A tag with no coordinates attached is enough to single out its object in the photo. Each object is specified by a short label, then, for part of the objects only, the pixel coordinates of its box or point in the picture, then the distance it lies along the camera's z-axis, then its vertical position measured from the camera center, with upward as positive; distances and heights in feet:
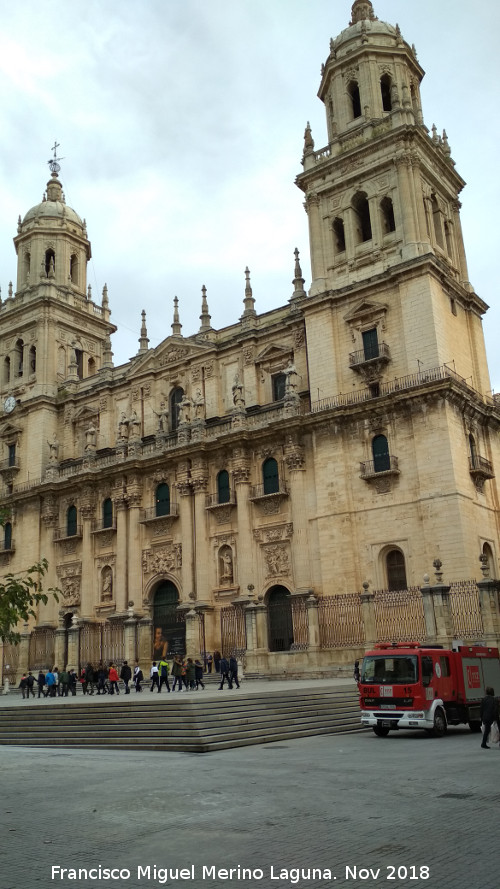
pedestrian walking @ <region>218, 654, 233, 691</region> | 79.60 -0.18
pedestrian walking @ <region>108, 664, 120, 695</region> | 85.97 -0.54
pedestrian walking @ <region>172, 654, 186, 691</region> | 83.82 -0.10
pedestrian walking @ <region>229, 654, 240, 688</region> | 79.56 -0.31
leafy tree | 38.09 +3.57
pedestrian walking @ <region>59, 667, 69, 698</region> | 90.17 -0.59
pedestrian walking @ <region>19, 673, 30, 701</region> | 95.76 -1.18
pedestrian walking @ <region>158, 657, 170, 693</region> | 82.41 -0.01
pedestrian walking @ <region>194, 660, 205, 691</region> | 84.83 -0.53
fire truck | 51.08 -2.11
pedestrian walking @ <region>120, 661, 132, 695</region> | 88.53 -0.10
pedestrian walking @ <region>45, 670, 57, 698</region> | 90.89 -0.81
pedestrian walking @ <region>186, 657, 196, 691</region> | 83.30 -0.59
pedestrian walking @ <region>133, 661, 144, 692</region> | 87.81 -0.71
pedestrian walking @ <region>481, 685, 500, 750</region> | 43.52 -3.21
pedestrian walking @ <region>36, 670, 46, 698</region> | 91.15 -0.56
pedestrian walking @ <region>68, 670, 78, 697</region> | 89.56 -0.69
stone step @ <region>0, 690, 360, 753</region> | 52.80 -3.69
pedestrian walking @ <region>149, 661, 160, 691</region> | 85.81 -0.58
